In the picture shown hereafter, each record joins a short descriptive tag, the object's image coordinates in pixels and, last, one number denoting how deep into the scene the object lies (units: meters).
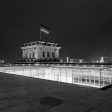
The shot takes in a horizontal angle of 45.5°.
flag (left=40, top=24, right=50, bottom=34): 58.52
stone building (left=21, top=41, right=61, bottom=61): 84.41
